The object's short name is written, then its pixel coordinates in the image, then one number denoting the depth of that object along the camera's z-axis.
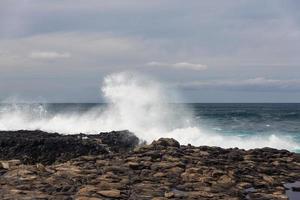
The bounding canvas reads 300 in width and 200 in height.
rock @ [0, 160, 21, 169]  15.59
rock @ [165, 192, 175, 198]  12.30
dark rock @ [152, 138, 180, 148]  20.33
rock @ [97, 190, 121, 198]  12.39
